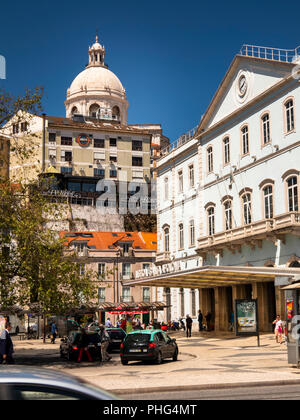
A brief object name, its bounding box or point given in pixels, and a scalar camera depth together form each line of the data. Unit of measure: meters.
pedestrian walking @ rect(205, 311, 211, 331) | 46.03
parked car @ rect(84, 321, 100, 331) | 37.39
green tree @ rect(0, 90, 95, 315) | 21.91
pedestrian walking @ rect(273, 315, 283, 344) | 31.80
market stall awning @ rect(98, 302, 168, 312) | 52.75
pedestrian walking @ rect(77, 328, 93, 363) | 25.08
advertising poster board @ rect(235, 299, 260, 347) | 29.39
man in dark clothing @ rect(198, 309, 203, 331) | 46.11
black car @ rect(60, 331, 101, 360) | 25.70
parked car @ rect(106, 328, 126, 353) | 32.56
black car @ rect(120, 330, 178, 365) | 23.03
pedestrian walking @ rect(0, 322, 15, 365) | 17.08
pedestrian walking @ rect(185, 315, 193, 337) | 42.06
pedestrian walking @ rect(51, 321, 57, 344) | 43.56
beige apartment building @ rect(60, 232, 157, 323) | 69.94
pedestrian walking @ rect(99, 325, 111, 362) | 25.25
